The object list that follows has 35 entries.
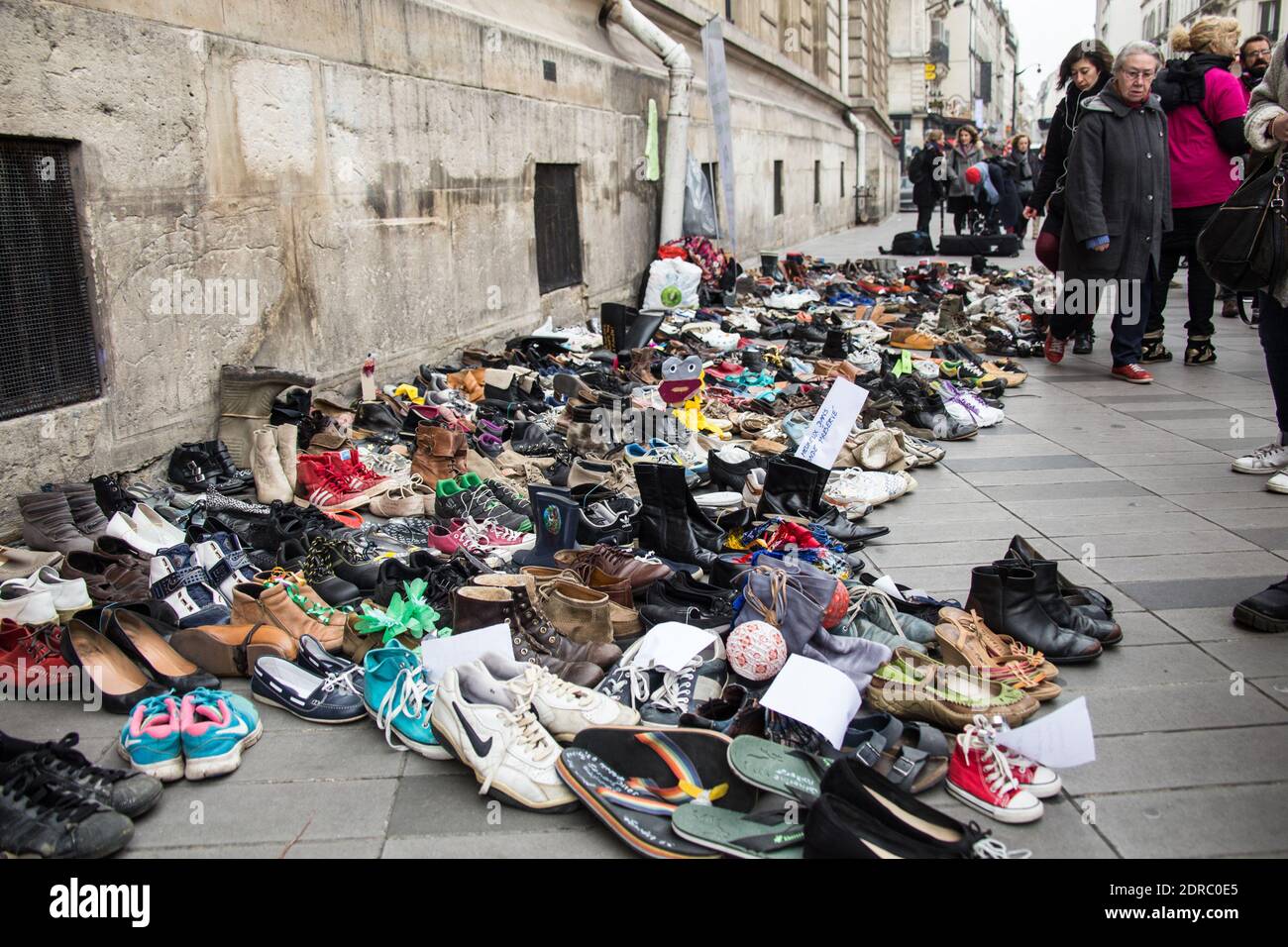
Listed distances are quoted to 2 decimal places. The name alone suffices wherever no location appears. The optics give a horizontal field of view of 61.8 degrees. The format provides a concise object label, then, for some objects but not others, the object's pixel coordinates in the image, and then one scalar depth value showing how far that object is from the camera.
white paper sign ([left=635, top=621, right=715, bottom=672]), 3.09
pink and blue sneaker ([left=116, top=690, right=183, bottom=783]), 2.70
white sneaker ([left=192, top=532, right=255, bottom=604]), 3.74
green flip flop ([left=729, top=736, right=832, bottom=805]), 2.49
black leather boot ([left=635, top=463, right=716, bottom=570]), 4.06
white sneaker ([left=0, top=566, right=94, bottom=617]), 3.57
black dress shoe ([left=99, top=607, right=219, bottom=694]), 3.22
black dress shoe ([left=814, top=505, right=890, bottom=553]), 4.49
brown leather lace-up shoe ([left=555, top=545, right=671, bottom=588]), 3.64
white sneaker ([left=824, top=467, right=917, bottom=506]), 5.08
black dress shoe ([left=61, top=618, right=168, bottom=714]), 3.10
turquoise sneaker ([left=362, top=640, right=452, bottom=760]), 2.84
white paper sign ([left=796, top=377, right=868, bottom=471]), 5.11
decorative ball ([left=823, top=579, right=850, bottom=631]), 3.38
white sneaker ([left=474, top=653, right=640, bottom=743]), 2.80
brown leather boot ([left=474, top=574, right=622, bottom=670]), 3.21
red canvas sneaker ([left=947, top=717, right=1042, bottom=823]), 2.49
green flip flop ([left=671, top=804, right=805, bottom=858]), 2.30
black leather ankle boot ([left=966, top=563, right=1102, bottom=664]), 3.32
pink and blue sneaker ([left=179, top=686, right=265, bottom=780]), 2.72
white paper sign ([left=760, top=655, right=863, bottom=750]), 2.69
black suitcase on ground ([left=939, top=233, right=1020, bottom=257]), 16.80
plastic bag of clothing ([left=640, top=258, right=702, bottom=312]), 11.02
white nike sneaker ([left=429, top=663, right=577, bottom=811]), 2.55
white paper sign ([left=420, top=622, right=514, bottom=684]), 3.03
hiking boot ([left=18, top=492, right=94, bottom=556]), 4.01
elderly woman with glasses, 7.16
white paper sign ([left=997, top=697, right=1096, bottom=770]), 2.60
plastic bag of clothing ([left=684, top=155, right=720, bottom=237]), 12.20
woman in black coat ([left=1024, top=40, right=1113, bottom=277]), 7.91
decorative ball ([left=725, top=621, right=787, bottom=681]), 3.06
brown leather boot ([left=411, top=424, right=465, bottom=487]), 5.23
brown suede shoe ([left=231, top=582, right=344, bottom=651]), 3.40
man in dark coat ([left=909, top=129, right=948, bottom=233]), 19.69
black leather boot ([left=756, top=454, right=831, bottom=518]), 4.58
